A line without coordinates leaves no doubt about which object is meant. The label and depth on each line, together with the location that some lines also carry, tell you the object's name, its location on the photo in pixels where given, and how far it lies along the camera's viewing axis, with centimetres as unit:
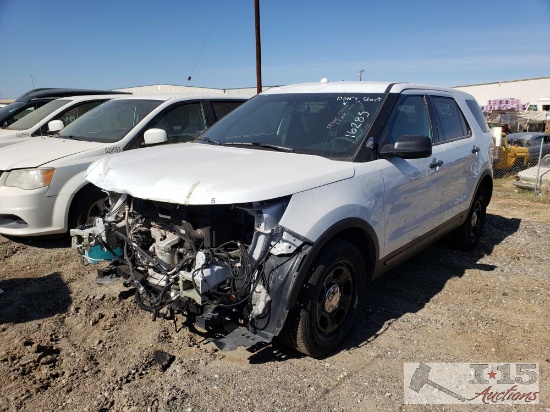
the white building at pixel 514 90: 3488
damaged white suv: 271
